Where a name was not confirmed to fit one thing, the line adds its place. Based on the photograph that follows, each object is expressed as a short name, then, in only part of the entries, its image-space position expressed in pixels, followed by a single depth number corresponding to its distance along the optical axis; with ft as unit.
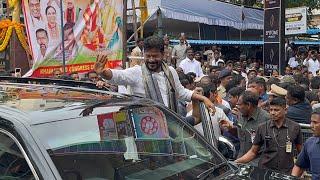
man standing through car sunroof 14.83
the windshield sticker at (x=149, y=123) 10.75
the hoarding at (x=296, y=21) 47.50
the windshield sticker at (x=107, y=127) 9.78
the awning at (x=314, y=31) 95.59
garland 29.37
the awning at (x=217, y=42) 66.82
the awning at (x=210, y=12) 60.23
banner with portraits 25.63
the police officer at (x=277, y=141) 15.19
